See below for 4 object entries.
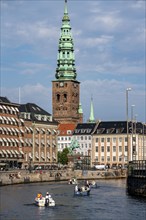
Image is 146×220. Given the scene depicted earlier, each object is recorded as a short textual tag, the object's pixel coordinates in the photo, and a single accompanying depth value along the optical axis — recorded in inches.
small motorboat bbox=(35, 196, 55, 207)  3791.1
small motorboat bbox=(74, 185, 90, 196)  4623.8
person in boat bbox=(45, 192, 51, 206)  3801.7
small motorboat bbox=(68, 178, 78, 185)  6257.9
